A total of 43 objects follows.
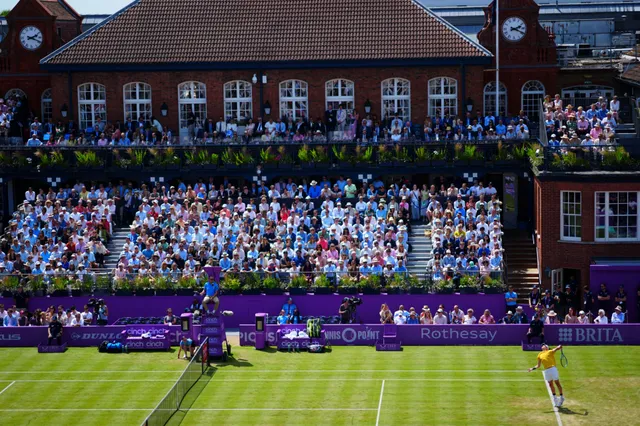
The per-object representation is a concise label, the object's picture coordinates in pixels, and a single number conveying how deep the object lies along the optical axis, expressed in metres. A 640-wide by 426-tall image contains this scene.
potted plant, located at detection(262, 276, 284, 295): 49.44
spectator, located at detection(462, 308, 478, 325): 46.34
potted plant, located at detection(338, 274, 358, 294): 49.09
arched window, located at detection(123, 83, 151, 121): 60.56
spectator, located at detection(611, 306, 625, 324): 46.25
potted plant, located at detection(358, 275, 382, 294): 48.94
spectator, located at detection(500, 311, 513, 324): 46.22
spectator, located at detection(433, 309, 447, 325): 46.59
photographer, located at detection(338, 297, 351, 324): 47.62
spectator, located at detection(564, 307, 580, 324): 45.97
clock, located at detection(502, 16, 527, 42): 59.62
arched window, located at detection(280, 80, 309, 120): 59.94
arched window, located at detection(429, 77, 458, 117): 59.03
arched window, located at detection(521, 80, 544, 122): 59.78
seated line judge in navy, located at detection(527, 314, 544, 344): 44.50
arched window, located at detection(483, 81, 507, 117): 60.09
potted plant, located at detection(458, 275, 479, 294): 48.56
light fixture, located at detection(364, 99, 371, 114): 59.16
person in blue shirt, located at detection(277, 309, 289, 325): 47.38
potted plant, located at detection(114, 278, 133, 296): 50.25
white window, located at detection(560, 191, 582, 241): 50.97
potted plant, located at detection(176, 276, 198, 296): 49.75
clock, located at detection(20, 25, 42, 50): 63.03
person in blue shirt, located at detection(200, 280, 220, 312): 45.00
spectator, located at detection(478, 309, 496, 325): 46.38
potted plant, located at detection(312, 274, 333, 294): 49.22
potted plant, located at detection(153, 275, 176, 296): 49.91
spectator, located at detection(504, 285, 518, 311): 48.06
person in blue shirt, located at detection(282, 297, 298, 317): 48.06
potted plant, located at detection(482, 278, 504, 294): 48.44
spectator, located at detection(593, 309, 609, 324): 46.00
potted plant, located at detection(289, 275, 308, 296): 49.38
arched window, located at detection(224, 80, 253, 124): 60.09
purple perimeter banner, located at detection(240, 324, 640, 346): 44.97
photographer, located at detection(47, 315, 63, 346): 46.41
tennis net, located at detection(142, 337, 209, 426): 36.44
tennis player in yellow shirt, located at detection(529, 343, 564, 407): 38.19
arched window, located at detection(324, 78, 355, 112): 59.66
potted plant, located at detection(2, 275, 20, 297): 50.44
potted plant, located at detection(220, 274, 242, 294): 49.62
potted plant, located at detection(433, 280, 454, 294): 48.72
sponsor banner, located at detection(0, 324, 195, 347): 46.56
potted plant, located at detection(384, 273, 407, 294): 48.88
